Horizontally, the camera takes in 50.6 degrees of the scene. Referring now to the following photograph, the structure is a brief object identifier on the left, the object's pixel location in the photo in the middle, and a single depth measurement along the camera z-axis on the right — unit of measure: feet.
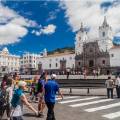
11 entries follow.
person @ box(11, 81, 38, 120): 10.44
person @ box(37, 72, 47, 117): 17.02
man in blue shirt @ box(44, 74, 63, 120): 14.00
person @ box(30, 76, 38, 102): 25.30
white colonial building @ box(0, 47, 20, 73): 212.50
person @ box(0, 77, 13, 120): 13.46
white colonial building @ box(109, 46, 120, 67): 132.57
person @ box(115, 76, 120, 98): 27.96
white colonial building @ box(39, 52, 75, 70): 155.17
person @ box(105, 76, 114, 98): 27.56
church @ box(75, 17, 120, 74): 134.47
